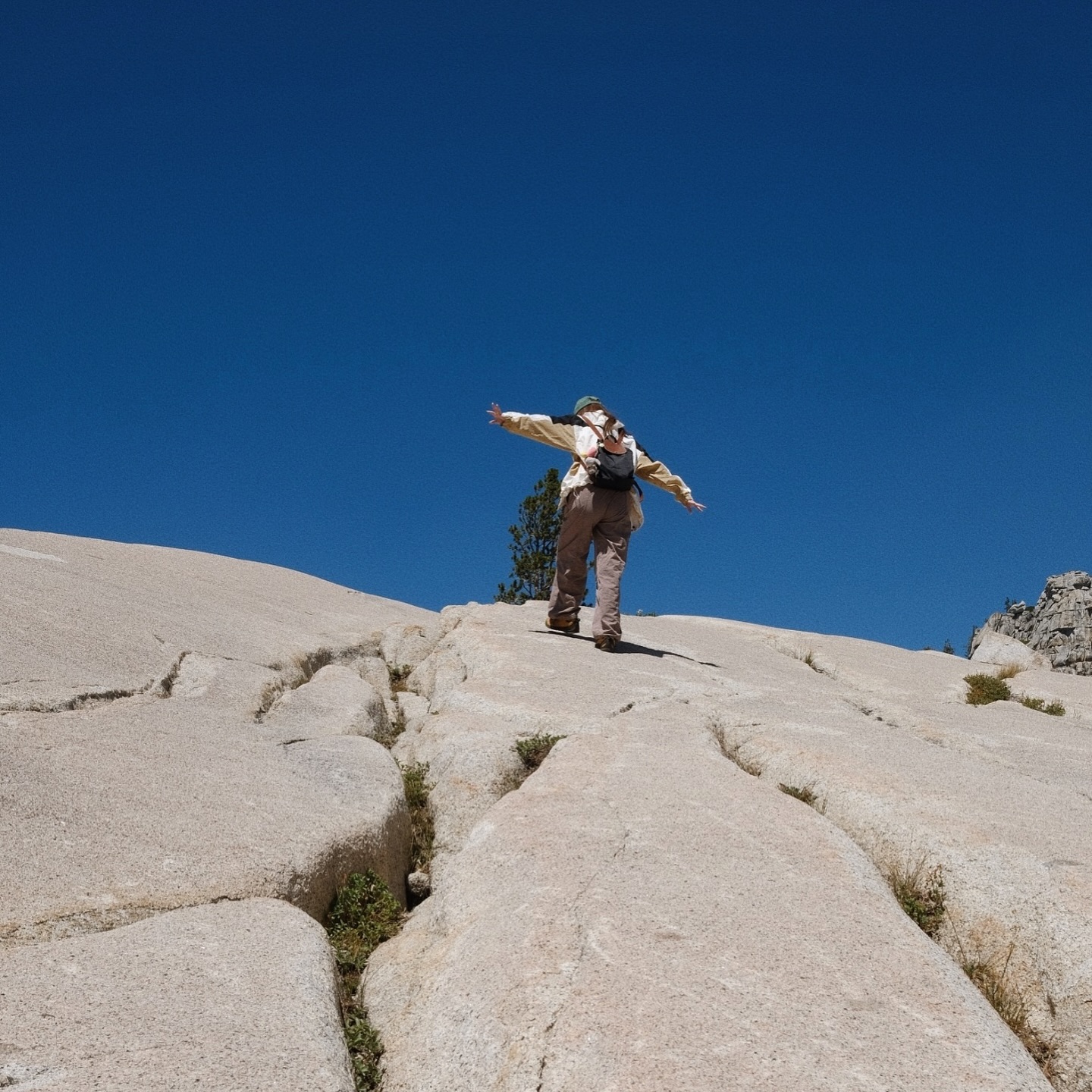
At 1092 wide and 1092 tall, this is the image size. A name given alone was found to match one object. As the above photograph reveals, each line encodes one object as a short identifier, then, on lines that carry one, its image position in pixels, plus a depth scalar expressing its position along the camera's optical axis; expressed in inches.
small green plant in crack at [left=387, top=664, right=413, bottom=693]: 479.2
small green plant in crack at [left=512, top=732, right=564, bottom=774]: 295.9
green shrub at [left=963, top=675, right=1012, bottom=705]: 482.3
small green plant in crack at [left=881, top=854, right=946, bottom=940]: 214.1
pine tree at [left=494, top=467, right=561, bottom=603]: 1384.1
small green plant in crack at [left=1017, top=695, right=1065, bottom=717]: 463.2
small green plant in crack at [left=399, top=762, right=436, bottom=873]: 266.1
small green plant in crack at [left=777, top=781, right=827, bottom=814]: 264.7
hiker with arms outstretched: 474.0
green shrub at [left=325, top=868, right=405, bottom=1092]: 166.4
